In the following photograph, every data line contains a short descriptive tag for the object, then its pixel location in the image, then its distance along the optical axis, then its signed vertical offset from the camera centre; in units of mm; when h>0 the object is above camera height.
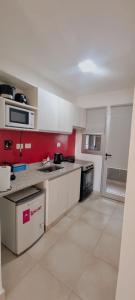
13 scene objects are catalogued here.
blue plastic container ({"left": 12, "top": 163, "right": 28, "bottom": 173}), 2072 -431
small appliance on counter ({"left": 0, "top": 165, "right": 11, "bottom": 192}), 1308 -382
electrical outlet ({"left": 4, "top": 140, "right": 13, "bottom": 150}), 1968 -65
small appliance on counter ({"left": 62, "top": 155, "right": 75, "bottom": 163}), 3150 -410
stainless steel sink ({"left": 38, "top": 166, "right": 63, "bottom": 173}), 2454 -521
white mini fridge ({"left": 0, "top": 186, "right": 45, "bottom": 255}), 1541 -937
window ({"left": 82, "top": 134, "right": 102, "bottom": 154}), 3406 -38
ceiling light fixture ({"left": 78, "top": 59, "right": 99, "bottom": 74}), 1938 +1130
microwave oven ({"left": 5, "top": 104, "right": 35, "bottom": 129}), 1613 +290
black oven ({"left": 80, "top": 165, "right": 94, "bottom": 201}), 2902 -889
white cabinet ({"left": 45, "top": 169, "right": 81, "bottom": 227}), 1994 -891
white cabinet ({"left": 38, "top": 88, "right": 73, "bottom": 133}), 2088 +482
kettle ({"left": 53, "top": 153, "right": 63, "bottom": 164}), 2816 -354
